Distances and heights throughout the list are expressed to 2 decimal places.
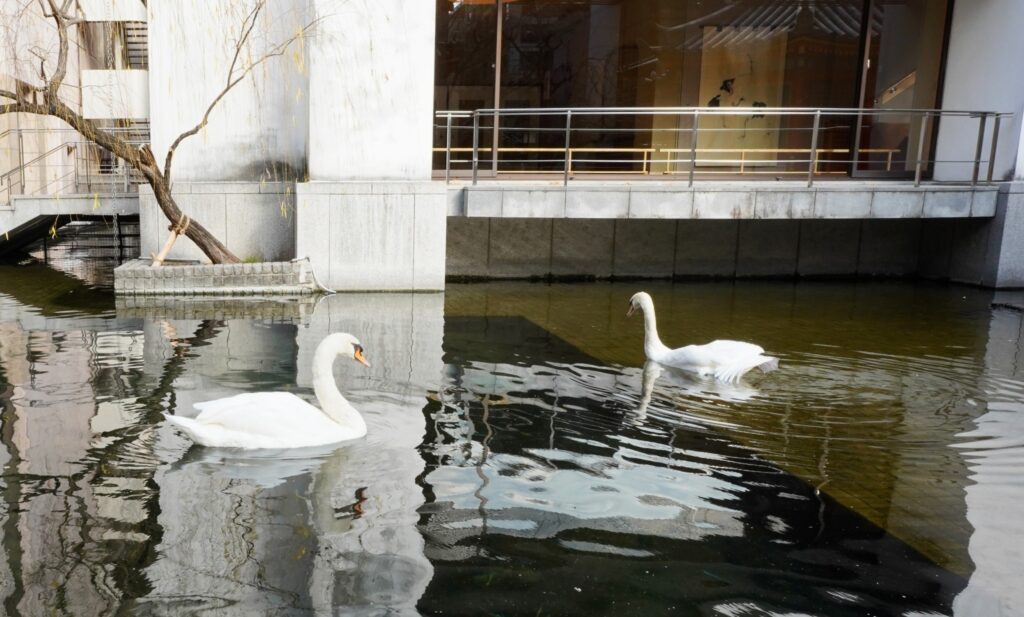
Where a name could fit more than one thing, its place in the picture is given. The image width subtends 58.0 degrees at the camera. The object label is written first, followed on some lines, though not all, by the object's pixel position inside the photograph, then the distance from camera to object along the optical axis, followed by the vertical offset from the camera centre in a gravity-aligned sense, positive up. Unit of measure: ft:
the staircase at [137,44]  53.98 +7.63
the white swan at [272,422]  19.92 -5.36
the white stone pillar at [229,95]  42.50 +3.81
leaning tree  38.04 +2.01
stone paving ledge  39.47 -4.55
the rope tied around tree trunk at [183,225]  40.55 -2.32
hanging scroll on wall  55.57 +6.81
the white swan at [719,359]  27.45 -4.91
